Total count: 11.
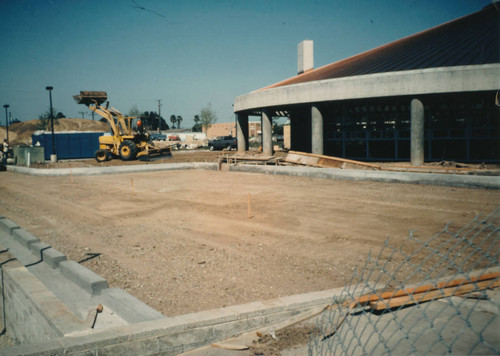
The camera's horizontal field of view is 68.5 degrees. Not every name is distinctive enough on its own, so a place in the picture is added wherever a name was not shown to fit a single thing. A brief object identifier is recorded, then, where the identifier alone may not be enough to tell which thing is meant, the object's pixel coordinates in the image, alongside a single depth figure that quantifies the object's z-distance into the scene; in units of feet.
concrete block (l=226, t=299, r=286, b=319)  14.83
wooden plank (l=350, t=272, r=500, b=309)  14.87
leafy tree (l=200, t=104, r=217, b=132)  299.17
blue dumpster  121.43
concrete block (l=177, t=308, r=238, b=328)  14.15
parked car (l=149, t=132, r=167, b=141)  279.96
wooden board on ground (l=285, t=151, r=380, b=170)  67.52
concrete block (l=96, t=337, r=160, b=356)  13.21
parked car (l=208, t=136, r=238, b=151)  144.97
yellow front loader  92.32
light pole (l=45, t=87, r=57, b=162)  109.19
